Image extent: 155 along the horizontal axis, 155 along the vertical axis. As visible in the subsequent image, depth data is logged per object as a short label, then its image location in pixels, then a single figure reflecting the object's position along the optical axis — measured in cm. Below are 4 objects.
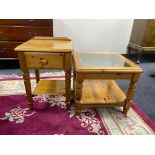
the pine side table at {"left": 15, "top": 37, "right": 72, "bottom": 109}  118
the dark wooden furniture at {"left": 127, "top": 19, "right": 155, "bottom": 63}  270
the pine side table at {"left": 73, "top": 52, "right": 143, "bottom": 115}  120
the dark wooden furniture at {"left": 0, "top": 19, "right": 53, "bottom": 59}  217
